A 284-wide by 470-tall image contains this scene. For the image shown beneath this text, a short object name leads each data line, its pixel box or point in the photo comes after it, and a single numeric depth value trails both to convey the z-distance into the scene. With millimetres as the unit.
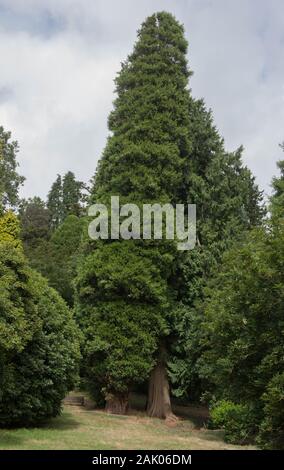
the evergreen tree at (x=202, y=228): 19641
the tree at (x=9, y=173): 35000
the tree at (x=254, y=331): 10492
